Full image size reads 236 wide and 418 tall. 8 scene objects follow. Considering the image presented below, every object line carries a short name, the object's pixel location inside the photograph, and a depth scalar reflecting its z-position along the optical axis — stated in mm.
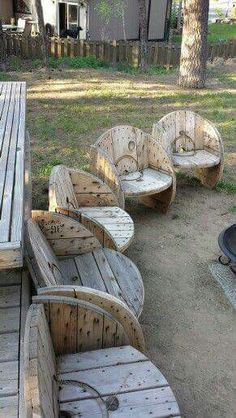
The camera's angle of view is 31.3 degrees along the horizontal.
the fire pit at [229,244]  4377
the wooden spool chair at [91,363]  2457
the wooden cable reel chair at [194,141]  6389
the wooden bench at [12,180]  2383
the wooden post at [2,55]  12969
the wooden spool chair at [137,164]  5273
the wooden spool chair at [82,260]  3551
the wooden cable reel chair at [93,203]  3994
